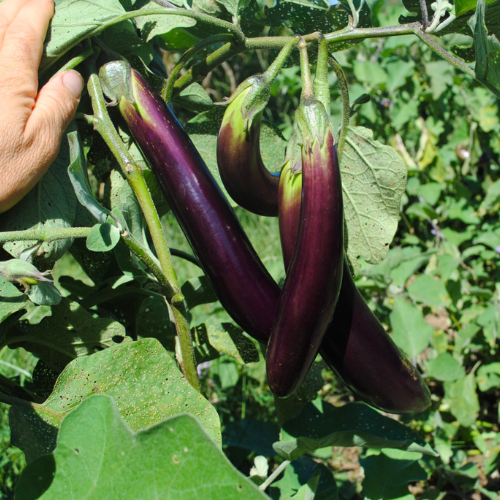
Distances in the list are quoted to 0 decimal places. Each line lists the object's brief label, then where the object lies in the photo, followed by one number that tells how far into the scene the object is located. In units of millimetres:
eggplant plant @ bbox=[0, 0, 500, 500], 634
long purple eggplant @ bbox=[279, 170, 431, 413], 755
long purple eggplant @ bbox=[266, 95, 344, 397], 644
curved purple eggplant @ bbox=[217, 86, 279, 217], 729
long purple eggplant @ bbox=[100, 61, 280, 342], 755
